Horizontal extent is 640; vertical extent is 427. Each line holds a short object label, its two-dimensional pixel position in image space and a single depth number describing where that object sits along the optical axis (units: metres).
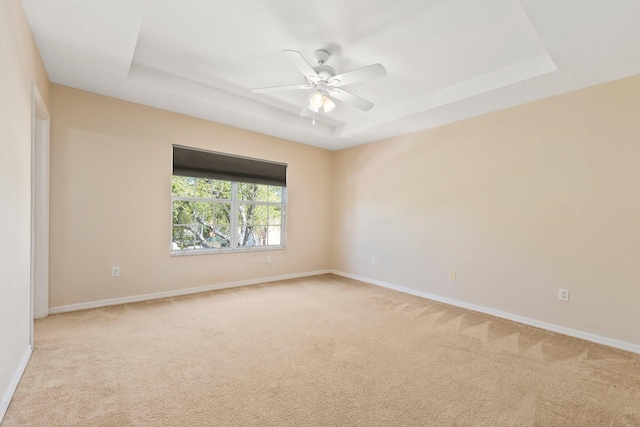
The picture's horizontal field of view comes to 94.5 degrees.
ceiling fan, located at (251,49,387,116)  2.36
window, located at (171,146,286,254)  4.09
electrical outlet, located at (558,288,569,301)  2.98
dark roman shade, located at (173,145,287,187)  4.02
